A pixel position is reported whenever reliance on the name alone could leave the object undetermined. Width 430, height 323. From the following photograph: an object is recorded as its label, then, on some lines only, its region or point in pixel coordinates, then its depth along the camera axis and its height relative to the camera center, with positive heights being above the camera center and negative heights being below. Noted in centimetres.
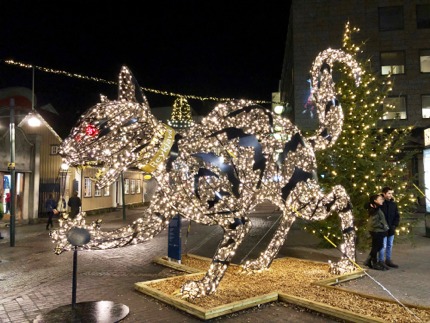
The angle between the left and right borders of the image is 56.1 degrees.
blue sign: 830 -116
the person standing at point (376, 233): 780 -95
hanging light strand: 885 +252
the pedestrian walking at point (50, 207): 1488 -94
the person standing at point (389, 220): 809 -74
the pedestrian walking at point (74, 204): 1493 -79
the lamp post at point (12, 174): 1131 +25
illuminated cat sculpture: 494 +26
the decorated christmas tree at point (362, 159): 962 +60
